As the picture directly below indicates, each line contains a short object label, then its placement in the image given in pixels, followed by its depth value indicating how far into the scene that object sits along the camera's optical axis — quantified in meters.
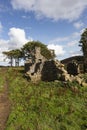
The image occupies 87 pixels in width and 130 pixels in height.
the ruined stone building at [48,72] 14.43
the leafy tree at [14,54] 35.78
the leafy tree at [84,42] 26.45
